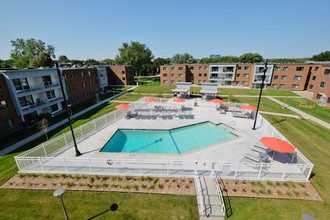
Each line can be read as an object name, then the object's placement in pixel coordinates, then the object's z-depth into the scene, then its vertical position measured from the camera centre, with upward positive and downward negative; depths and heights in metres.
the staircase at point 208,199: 8.48 -7.83
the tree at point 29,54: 55.00 +5.96
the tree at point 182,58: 102.22 +5.63
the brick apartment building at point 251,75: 42.40 -2.93
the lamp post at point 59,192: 6.68 -5.31
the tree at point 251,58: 85.12 +4.21
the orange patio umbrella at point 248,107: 21.81 -5.91
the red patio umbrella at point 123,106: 22.38 -5.58
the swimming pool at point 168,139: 16.17 -8.30
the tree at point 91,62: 110.06 +4.47
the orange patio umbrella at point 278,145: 11.35 -6.01
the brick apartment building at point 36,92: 19.99 -3.98
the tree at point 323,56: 75.49 +3.90
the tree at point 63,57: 127.25 +9.33
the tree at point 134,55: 67.00 +5.61
